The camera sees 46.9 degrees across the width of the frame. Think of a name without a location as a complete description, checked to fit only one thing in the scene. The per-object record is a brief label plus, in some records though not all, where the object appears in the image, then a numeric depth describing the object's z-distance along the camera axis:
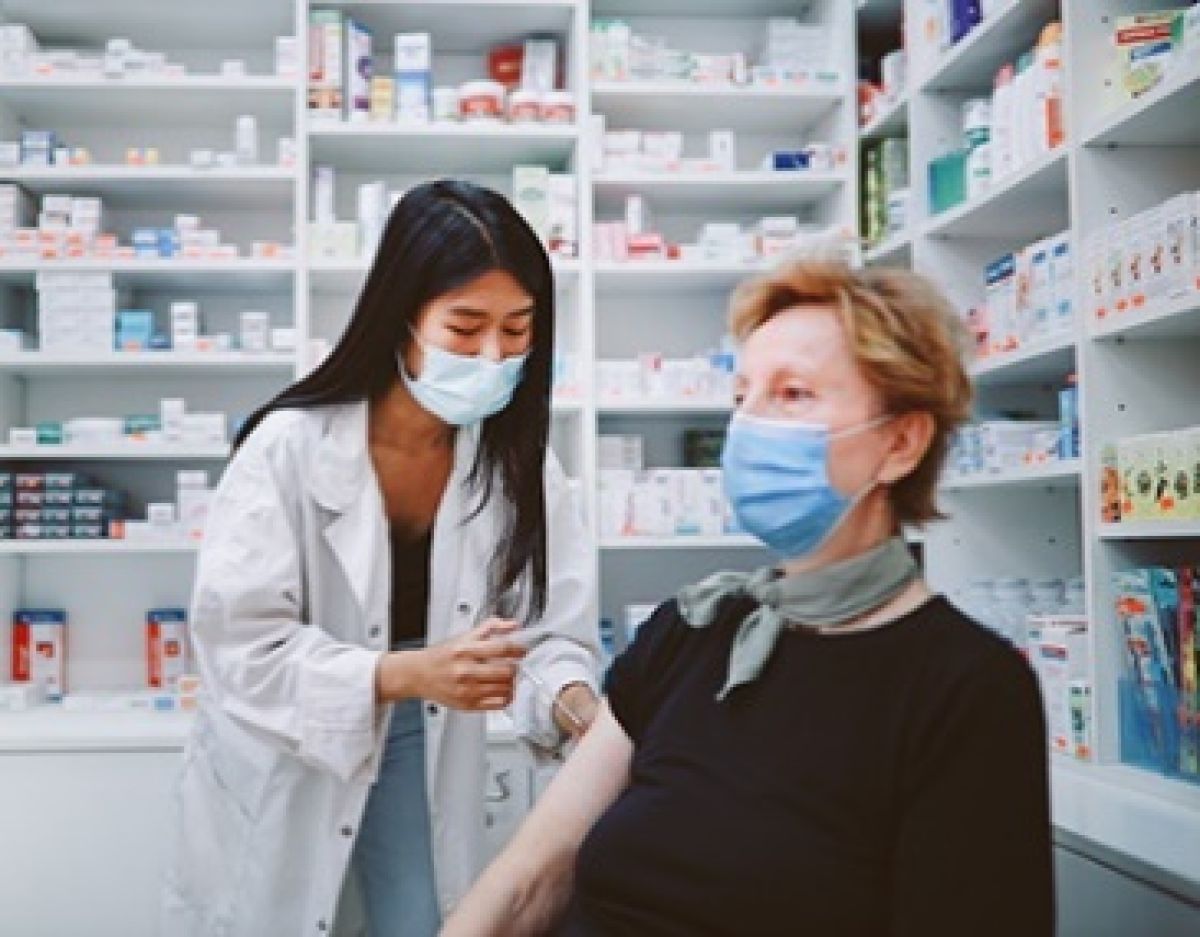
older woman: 1.14
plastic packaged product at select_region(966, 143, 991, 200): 3.17
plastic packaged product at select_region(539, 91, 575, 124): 3.99
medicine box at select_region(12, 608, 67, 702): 4.00
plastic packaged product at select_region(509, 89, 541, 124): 3.99
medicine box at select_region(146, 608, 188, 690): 3.97
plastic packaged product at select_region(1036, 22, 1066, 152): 2.80
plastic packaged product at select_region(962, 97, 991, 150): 3.21
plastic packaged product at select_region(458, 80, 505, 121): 3.98
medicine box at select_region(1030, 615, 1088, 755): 2.68
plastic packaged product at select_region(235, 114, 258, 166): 3.93
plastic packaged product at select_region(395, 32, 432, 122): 3.98
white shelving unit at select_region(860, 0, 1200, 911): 2.29
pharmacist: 1.74
